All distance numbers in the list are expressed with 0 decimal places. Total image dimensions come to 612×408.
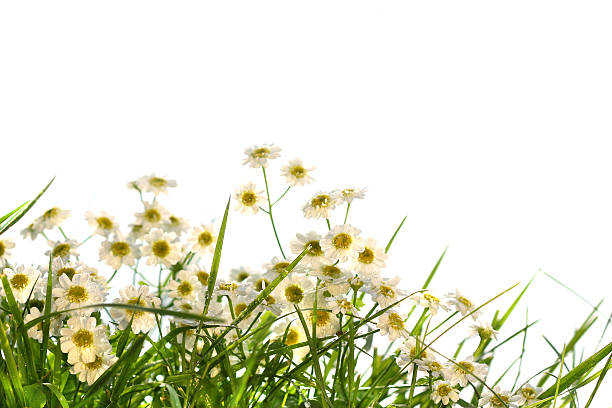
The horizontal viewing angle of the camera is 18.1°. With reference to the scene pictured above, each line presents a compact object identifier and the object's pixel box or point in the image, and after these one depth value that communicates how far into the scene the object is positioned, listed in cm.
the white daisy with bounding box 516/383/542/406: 103
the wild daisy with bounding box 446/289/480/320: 104
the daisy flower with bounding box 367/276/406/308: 101
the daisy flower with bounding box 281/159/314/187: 112
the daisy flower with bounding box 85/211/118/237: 116
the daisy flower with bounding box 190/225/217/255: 117
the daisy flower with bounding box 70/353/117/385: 100
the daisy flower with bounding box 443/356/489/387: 101
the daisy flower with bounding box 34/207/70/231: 117
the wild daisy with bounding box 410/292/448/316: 104
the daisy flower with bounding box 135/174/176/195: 118
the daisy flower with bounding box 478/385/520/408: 101
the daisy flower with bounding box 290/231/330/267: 103
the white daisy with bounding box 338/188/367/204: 106
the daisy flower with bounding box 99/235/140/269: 114
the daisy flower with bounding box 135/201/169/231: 116
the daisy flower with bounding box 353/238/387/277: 104
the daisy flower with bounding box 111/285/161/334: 102
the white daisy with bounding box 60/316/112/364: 100
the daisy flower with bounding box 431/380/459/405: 101
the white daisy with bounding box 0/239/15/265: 113
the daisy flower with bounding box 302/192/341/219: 106
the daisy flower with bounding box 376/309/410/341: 101
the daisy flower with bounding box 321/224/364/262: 102
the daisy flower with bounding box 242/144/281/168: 112
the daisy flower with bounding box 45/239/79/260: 111
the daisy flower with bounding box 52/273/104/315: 102
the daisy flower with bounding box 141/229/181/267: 113
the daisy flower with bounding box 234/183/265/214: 112
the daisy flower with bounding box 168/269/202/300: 108
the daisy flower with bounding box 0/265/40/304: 105
